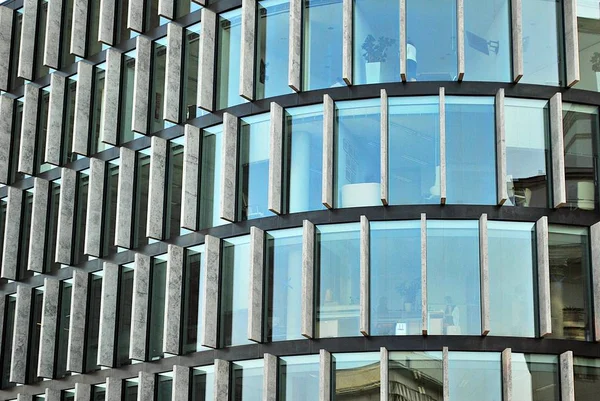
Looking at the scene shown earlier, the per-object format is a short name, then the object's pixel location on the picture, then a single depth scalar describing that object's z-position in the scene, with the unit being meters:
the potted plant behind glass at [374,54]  35.62
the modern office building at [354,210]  33.50
